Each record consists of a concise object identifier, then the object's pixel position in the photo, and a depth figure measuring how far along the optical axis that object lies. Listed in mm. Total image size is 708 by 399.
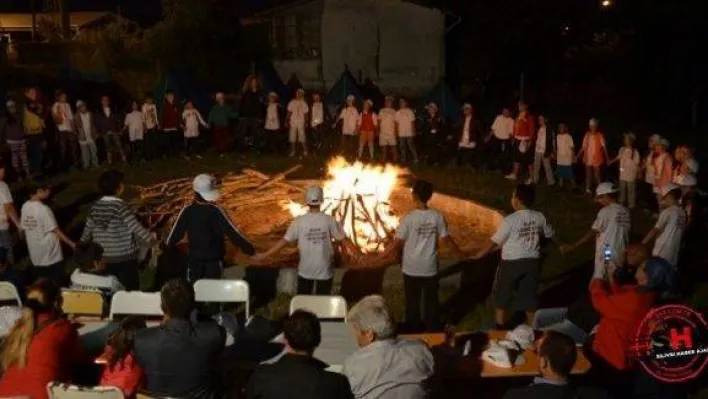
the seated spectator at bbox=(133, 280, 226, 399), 6723
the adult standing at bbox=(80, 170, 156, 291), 10219
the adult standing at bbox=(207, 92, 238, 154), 22047
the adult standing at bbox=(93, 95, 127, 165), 20453
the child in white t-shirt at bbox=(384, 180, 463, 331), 9984
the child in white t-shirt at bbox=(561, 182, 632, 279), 10505
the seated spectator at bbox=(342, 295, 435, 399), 6344
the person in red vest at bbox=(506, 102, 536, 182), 19344
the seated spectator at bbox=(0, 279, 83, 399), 6957
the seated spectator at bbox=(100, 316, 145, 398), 6895
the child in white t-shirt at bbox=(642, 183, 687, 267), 10836
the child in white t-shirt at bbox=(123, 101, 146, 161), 20875
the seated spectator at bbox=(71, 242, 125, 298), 9625
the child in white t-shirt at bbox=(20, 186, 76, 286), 10945
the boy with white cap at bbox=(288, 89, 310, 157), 21781
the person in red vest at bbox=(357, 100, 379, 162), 21266
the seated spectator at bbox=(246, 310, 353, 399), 5941
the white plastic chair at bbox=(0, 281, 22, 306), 9234
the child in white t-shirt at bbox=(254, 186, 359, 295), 10039
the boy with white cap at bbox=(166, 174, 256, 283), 10023
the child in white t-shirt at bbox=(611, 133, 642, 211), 16516
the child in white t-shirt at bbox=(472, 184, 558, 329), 9844
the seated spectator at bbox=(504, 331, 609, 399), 5848
